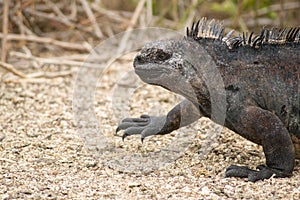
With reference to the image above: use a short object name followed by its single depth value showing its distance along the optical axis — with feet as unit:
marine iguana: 27.55
